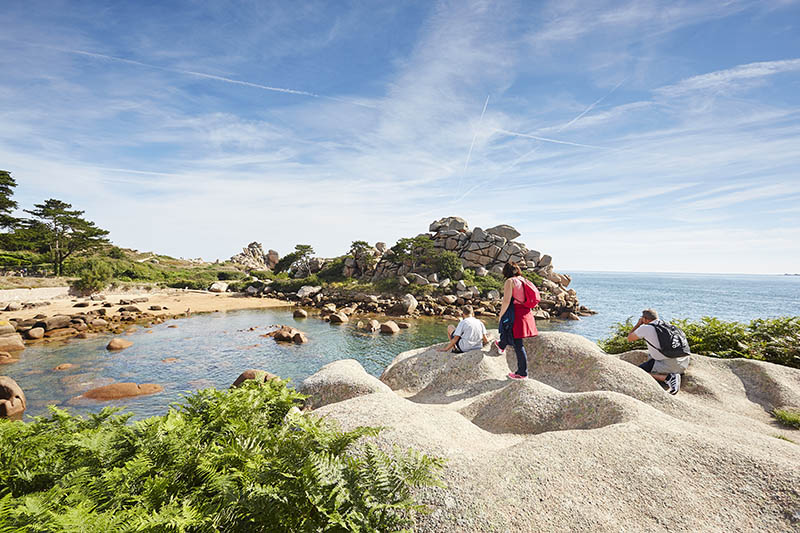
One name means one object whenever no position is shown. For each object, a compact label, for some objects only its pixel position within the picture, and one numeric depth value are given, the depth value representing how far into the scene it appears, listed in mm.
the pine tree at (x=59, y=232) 43156
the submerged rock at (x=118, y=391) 12742
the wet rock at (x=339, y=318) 30781
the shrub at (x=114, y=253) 59694
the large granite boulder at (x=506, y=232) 54812
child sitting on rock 9125
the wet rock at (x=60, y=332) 21828
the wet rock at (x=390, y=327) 27188
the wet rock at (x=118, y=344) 19438
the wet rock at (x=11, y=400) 10656
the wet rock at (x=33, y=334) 20812
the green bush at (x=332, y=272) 56162
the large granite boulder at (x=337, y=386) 7102
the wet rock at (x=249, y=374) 11191
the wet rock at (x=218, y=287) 51688
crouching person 7586
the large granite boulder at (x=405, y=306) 35844
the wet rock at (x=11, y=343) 18156
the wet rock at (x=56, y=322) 22641
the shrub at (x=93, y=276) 36969
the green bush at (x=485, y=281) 44344
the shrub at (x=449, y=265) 47312
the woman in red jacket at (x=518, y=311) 7598
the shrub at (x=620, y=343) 10445
